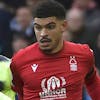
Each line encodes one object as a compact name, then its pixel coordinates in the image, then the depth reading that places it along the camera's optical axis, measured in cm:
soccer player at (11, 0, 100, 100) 965
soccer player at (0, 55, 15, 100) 1000
